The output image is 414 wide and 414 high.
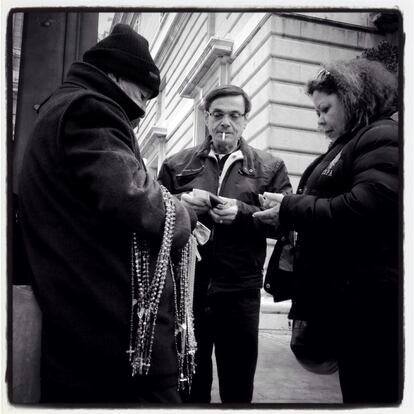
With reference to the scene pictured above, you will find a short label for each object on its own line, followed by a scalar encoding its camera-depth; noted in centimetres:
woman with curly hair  144
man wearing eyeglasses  206
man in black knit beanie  121
